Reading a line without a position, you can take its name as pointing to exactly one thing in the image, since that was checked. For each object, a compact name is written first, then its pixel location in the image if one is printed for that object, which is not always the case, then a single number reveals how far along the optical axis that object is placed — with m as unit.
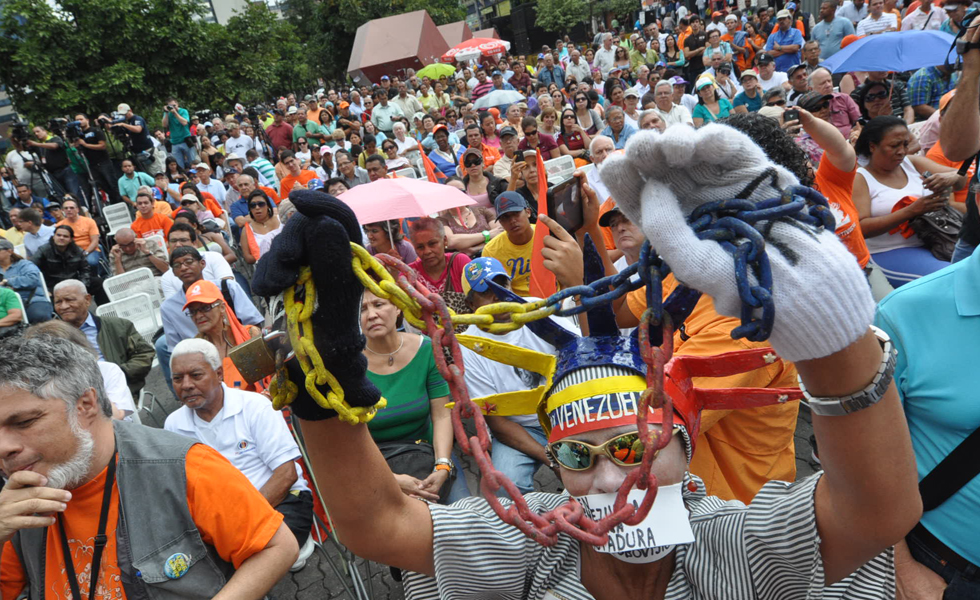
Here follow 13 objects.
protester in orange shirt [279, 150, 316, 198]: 10.51
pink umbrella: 5.45
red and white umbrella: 23.98
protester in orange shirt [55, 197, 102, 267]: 9.48
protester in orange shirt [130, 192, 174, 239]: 9.37
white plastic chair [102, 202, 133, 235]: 11.67
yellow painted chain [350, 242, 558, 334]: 1.16
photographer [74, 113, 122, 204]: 12.66
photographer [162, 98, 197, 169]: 14.67
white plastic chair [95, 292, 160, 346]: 7.10
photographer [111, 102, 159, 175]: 12.86
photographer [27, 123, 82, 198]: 12.76
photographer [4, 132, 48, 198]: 13.30
